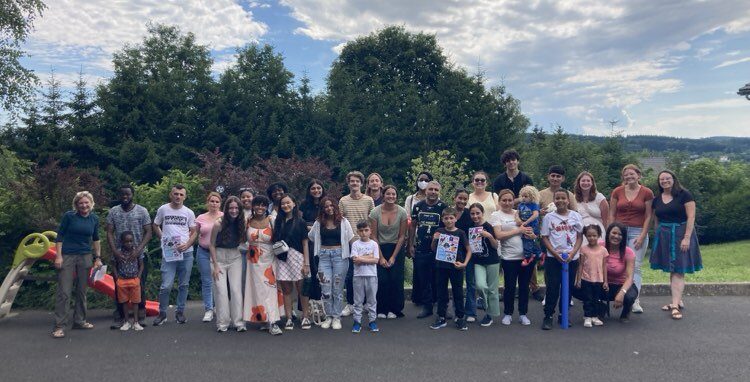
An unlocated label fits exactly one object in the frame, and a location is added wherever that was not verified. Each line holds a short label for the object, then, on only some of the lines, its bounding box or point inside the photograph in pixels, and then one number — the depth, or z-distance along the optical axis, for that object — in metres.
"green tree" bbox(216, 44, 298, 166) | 24.72
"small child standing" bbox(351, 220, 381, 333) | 6.55
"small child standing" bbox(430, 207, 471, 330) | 6.50
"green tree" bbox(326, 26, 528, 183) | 26.27
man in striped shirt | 7.12
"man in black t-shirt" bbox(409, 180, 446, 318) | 6.86
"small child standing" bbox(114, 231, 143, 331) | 6.68
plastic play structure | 6.96
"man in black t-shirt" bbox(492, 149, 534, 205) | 7.37
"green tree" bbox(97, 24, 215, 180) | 24.45
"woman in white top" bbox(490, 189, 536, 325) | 6.60
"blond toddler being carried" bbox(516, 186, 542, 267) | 6.63
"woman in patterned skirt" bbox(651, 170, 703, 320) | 6.92
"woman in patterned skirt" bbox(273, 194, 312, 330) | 6.59
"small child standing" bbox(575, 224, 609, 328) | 6.59
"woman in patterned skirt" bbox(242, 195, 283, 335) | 6.57
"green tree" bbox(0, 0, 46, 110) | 15.90
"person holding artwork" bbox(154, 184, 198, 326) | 6.94
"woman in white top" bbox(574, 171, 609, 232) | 7.02
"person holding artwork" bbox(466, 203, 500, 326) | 6.59
